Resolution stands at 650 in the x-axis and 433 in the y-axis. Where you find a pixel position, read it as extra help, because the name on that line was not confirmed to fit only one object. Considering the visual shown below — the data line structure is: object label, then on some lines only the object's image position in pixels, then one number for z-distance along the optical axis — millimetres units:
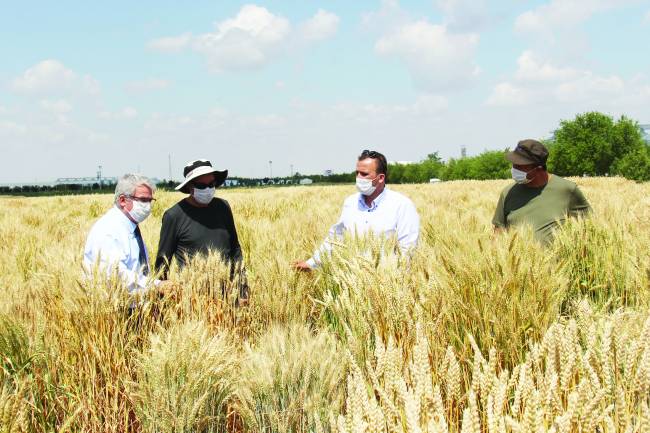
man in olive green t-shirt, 4102
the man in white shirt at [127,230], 2920
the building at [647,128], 154375
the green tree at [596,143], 66312
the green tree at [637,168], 36312
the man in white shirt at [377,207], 3738
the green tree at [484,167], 91062
